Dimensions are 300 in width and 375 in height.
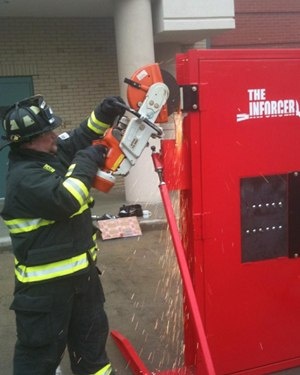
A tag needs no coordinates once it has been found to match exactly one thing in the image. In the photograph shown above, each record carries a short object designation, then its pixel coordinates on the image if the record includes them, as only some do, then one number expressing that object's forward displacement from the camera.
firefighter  2.25
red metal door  2.58
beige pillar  7.34
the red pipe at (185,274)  2.10
